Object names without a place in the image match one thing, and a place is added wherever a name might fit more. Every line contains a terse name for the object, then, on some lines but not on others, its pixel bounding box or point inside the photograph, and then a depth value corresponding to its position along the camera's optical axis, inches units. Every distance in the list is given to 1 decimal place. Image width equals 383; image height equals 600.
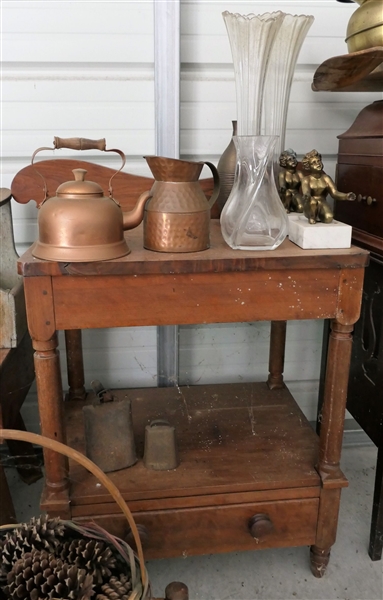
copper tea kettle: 32.5
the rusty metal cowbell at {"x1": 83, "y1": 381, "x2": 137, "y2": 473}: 41.6
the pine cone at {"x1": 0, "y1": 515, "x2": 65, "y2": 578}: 31.6
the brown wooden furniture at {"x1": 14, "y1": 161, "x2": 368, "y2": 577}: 33.6
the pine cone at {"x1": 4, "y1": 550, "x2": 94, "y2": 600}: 29.3
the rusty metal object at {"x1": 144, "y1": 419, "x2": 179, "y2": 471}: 41.5
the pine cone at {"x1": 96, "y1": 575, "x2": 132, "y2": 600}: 29.7
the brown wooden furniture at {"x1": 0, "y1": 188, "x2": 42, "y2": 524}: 44.3
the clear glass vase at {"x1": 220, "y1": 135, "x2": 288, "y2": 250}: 36.6
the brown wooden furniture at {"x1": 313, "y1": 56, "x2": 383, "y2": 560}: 41.7
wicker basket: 28.3
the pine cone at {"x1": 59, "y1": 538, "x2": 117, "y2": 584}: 31.7
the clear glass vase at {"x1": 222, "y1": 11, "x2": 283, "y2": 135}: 39.0
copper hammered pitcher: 34.4
